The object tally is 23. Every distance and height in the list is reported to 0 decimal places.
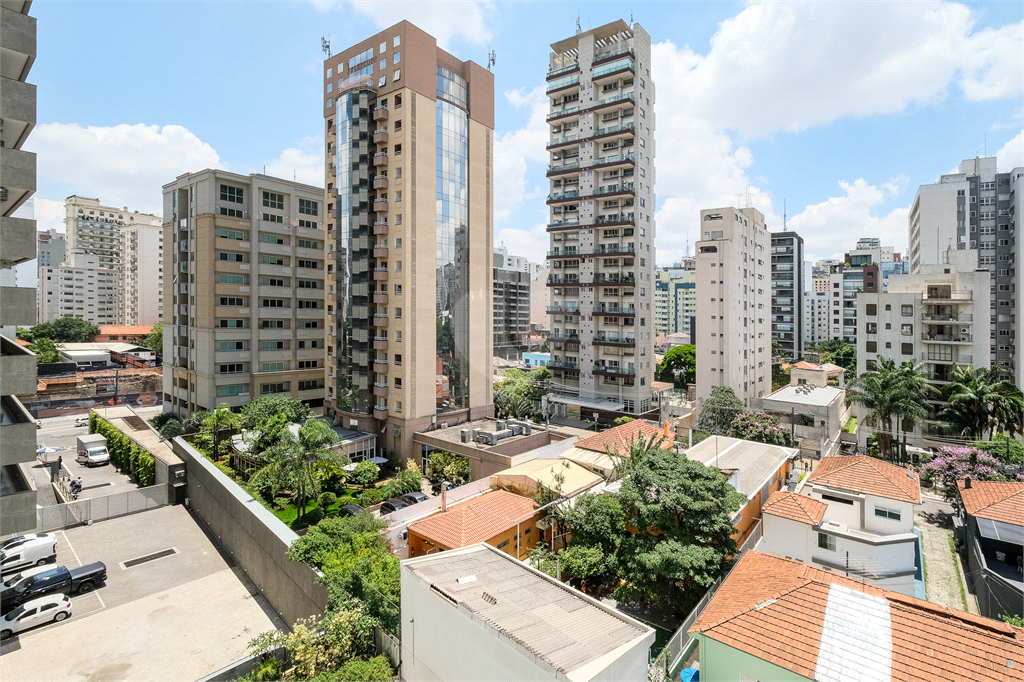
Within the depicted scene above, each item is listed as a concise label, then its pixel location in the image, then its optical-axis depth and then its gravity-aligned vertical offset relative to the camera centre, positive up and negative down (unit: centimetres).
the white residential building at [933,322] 4184 +75
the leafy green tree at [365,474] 3061 -847
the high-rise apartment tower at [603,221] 4881 +1136
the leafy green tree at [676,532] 1619 -691
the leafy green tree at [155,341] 8519 -60
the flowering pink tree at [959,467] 2711 -756
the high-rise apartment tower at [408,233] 3541 +757
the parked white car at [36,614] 1792 -1003
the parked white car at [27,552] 2145 -937
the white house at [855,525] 1867 -772
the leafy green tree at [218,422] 3281 -559
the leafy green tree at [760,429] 3759 -739
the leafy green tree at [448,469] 3122 -842
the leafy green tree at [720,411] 4034 -645
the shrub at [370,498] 2738 -891
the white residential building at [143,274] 10350 +1357
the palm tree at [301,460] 2555 -645
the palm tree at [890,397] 3375 -454
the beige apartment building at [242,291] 4147 +398
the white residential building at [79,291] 11106 +1066
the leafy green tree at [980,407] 3347 -522
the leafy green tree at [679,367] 7019 -482
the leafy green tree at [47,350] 7069 -169
